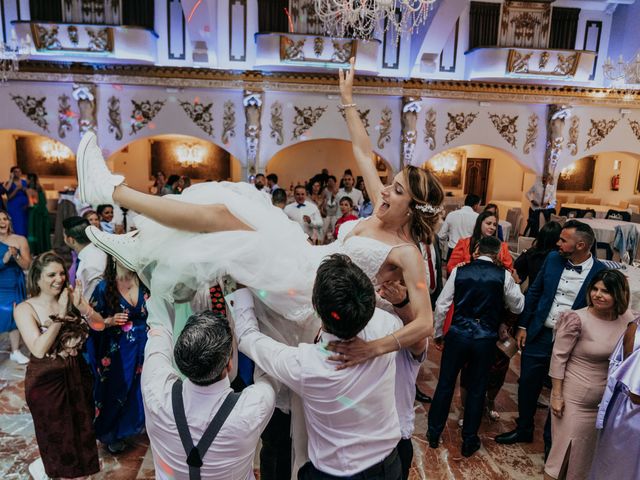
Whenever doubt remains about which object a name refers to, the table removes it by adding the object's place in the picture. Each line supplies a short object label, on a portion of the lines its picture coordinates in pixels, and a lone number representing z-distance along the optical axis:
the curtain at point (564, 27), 10.73
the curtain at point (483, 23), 10.52
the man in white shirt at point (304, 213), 6.55
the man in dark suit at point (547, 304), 3.24
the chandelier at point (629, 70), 7.93
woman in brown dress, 2.62
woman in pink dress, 2.68
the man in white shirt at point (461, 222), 6.02
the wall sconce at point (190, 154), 14.62
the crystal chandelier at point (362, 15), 5.24
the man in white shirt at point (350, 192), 8.15
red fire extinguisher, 14.45
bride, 1.45
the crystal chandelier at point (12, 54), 7.92
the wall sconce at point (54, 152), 13.60
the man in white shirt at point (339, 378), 1.46
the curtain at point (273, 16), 10.07
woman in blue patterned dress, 3.10
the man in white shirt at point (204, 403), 1.49
